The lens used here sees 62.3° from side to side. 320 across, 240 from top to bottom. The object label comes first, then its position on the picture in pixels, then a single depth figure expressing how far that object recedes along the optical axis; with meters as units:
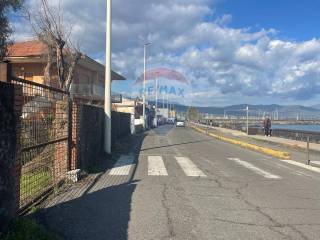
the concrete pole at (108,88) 10.34
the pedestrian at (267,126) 21.65
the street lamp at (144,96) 32.53
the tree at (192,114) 89.71
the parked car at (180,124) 46.81
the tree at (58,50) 14.41
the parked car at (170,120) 68.16
